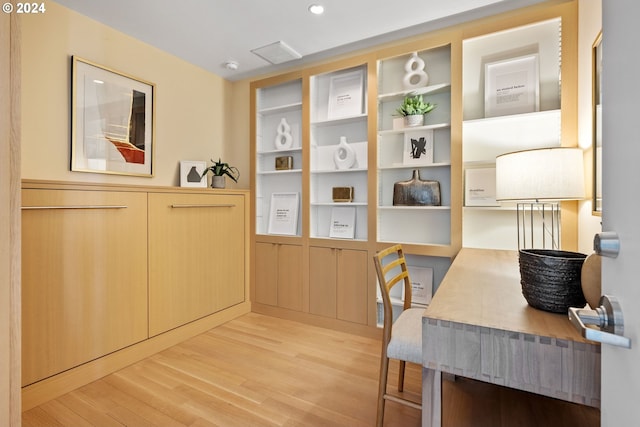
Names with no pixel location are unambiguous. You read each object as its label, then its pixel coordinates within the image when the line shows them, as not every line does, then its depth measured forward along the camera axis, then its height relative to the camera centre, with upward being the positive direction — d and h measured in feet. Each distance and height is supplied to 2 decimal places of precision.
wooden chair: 4.57 -1.86
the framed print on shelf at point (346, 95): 9.14 +3.58
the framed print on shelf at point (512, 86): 6.94 +2.94
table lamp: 4.96 +0.65
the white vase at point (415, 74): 8.23 +3.72
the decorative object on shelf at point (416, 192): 8.05 +0.59
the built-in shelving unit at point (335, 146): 9.16 +2.06
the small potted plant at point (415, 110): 8.06 +2.74
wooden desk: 2.49 -1.16
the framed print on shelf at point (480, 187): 7.43 +0.67
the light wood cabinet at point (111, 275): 5.74 -1.39
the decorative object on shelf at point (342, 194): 9.23 +0.61
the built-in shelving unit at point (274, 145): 10.28 +2.34
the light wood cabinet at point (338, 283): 8.77 -2.00
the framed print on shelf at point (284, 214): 10.12 +0.01
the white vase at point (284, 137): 10.12 +2.54
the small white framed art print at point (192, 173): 9.66 +1.28
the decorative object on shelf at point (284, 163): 10.17 +1.70
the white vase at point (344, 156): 9.17 +1.74
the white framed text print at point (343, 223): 9.37 -0.26
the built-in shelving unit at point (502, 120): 6.88 +2.19
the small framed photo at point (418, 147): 8.26 +1.80
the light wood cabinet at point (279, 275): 9.75 -1.96
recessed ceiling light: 7.06 +4.71
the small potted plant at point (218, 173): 9.93 +1.33
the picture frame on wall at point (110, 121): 7.29 +2.35
